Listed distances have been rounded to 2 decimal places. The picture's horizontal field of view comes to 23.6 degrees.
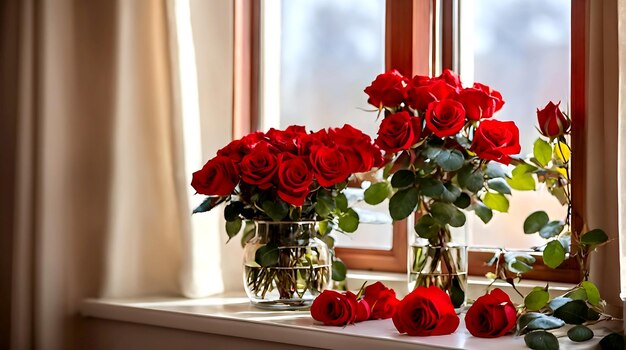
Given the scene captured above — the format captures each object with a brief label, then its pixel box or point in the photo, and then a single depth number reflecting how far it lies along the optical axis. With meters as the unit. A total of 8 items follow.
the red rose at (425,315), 2.14
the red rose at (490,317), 2.13
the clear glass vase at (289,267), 2.37
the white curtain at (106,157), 2.51
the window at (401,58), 2.42
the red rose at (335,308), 2.22
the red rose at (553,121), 2.27
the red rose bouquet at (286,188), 2.28
